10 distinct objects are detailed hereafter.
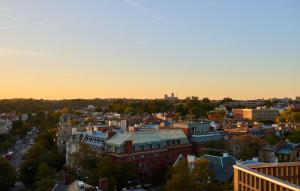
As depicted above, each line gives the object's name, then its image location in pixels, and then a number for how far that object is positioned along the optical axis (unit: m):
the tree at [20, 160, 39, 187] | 46.28
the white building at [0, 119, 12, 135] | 99.45
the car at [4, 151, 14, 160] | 68.55
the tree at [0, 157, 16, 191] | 42.32
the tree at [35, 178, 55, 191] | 35.94
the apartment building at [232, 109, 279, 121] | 123.88
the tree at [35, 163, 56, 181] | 42.54
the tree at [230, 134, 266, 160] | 46.48
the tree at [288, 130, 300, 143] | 58.71
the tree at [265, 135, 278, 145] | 58.74
